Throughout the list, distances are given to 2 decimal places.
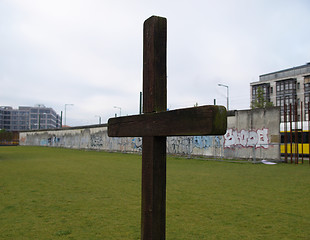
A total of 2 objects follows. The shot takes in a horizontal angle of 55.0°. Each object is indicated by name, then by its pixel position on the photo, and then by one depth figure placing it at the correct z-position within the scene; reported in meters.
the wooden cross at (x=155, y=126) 1.83
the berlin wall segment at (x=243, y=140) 17.98
